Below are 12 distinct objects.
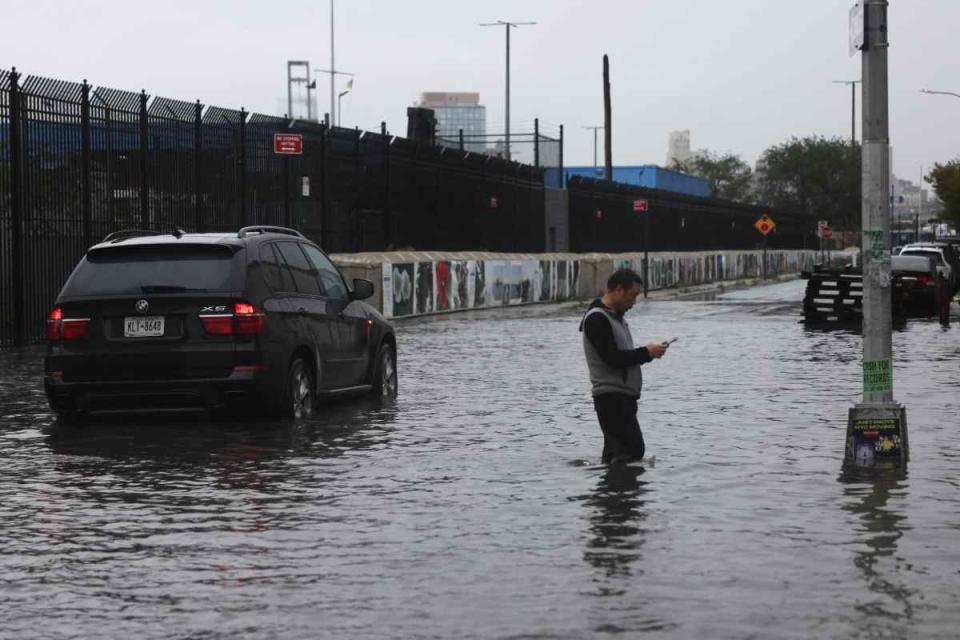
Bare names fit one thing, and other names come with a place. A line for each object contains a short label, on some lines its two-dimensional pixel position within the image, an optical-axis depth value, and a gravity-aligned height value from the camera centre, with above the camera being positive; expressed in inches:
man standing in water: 444.5 -24.9
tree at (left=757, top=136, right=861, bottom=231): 5876.0 +293.9
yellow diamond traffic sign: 2849.4 +65.3
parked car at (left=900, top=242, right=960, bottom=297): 1555.7 +7.4
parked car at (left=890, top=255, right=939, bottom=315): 1473.9 -21.3
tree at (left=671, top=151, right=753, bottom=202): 7091.5 +367.9
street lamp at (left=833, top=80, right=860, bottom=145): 4640.8 +434.3
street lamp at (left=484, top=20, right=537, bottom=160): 2852.6 +397.3
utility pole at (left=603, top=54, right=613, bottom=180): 2810.0 +219.9
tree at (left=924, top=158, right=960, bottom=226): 3083.2 +138.2
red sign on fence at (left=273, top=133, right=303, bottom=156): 1349.7 +96.5
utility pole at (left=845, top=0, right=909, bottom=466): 450.9 -4.9
